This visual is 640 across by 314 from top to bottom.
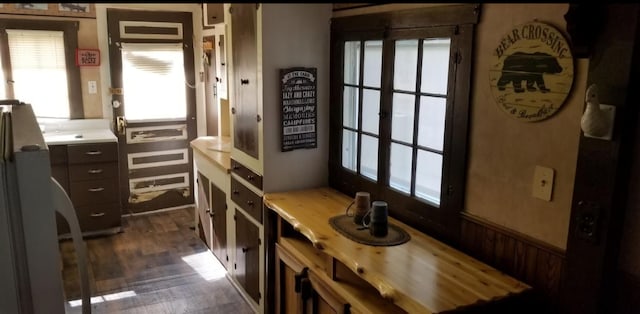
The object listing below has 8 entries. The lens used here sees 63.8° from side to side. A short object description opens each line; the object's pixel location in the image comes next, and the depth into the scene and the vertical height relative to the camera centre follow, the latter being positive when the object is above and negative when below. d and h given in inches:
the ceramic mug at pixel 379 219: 91.0 -26.0
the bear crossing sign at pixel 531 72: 68.4 +0.2
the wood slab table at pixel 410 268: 70.7 -30.0
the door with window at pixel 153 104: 193.6 -13.6
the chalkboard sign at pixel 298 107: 116.4 -8.5
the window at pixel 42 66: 175.2 +0.3
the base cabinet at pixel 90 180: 171.8 -38.2
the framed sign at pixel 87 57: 184.9 +3.8
